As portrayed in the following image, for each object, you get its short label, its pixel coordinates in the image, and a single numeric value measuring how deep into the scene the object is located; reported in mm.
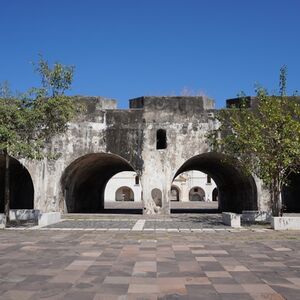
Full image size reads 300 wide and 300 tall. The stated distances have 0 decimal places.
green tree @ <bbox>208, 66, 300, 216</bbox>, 15289
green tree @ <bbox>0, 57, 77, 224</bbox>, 14586
